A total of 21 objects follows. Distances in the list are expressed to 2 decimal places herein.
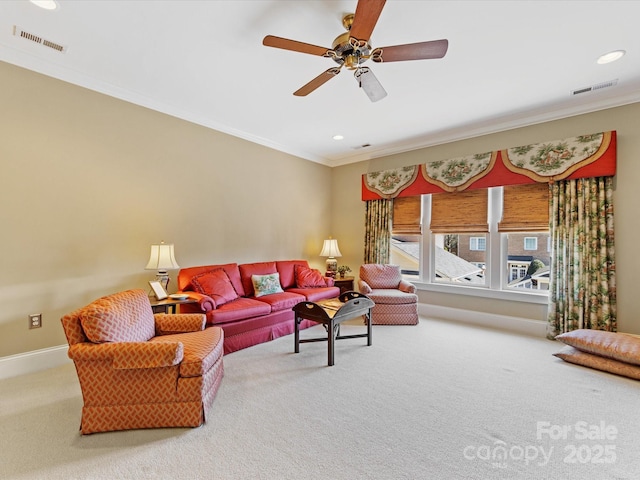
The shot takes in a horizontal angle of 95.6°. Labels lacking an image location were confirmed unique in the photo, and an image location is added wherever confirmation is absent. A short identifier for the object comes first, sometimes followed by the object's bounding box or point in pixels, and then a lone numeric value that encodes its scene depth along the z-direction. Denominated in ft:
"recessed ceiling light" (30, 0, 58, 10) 6.89
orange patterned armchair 6.19
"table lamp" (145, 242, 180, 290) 10.53
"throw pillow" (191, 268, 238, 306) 11.53
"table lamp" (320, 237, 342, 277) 18.14
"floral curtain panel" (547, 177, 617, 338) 11.27
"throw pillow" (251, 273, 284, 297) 13.61
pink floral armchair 14.29
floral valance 11.39
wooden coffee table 9.64
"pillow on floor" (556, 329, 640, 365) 8.94
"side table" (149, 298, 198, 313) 9.78
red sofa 10.77
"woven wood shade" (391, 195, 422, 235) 16.96
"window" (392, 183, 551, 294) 13.32
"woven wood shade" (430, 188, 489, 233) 14.62
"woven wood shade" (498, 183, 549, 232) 12.98
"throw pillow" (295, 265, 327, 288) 15.67
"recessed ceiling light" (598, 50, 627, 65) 8.63
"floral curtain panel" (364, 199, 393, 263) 17.76
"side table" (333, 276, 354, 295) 17.08
